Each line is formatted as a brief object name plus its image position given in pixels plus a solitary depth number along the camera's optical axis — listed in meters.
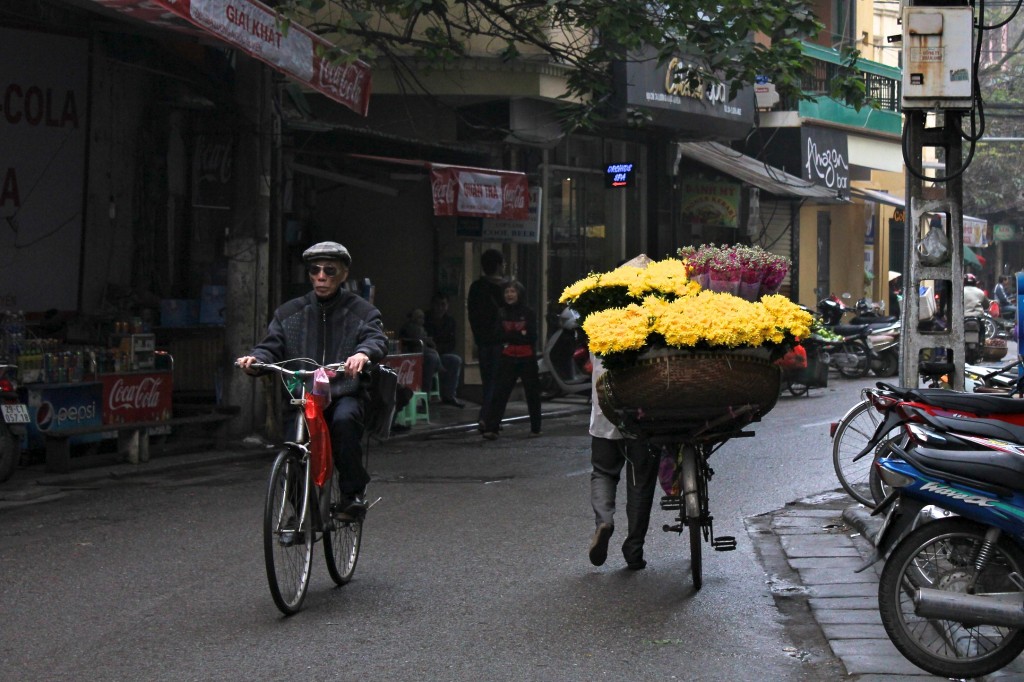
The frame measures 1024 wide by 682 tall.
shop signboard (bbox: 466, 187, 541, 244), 17.89
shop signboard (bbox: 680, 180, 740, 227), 24.31
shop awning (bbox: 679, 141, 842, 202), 24.44
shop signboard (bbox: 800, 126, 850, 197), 27.59
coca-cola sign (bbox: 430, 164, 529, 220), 15.52
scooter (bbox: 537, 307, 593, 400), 17.75
